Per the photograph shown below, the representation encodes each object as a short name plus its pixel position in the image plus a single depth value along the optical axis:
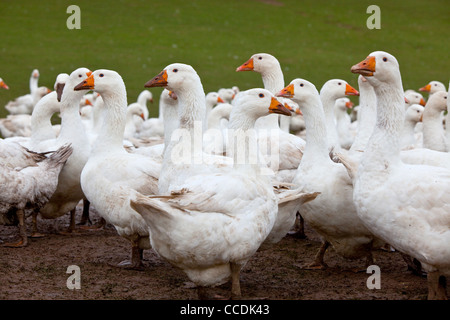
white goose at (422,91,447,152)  9.50
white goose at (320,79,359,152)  8.62
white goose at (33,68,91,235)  8.30
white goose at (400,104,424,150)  10.65
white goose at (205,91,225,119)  14.18
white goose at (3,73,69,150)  9.21
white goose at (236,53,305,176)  8.47
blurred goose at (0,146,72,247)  7.48
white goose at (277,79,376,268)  6.65
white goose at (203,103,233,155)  9.98
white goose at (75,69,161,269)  6.79
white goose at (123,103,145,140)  13.28
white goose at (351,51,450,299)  5.45
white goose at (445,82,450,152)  8.63
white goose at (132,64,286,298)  5.21
